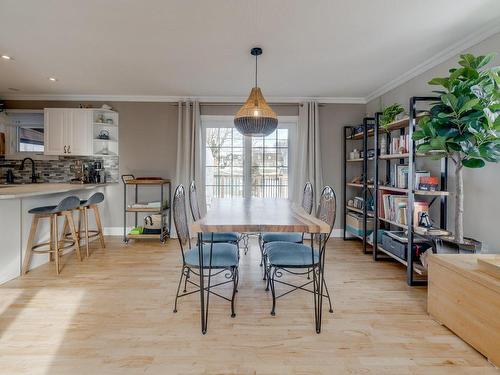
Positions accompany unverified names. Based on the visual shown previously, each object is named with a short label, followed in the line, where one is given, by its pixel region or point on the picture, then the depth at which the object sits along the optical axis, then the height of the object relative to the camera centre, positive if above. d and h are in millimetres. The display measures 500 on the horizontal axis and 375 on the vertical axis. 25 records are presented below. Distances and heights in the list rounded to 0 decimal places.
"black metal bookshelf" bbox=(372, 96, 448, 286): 2504 -86
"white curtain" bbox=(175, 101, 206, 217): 4324 +618
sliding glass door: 4582 +366
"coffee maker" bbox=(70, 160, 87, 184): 4145 +139
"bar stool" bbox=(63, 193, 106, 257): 3404 -388
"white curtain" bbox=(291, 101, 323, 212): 4344 +546
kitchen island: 2570 -474
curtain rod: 4410 +1330
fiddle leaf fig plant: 1875 +480
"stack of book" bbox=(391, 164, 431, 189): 2612 +83
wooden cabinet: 1514 -752
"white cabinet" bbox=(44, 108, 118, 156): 4145 +806
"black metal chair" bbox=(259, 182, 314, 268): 2723 -566
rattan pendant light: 2438 +617
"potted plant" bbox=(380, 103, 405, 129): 2990 +805
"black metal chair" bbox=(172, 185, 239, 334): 1863 -575
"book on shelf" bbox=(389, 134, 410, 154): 2768 +425
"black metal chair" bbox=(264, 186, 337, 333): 1895 -569
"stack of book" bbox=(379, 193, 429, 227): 2615 -267
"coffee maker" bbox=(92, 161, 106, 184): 4230 +144
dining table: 1716 -275
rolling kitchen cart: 3986 -398
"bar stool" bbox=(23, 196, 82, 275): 2811 -438
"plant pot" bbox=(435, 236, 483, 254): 2104 -522
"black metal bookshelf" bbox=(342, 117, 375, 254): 3594 +218
